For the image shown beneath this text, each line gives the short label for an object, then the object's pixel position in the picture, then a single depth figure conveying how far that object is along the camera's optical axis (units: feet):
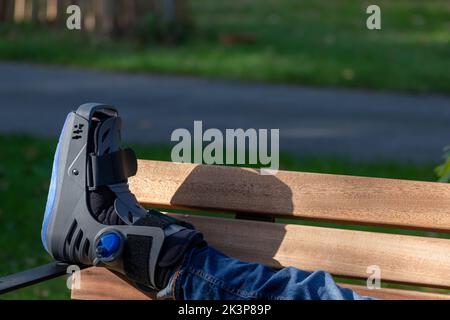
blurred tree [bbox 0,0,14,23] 59.43
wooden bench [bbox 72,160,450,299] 15.26
